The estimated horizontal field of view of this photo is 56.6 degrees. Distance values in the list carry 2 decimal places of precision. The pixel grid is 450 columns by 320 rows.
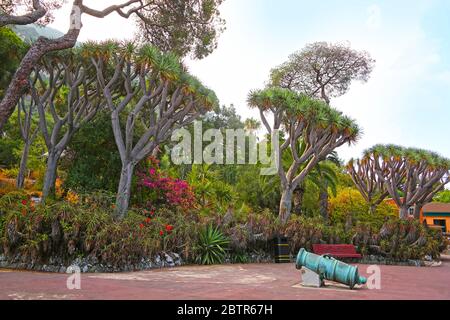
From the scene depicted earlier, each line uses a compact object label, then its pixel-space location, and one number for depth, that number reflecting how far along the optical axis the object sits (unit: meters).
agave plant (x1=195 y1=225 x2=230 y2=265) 12.22
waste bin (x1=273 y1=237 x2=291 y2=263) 13.59
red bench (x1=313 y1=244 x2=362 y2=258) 14.03
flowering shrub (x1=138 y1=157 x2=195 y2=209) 17.70
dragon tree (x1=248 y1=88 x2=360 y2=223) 17.53
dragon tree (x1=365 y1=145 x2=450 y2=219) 23.42
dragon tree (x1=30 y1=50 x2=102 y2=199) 17.12
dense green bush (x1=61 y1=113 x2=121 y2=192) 16.92
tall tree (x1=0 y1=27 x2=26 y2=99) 18.14
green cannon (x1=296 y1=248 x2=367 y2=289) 7.73
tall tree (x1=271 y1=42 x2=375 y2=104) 28.27
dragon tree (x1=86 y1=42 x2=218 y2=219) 15.17
